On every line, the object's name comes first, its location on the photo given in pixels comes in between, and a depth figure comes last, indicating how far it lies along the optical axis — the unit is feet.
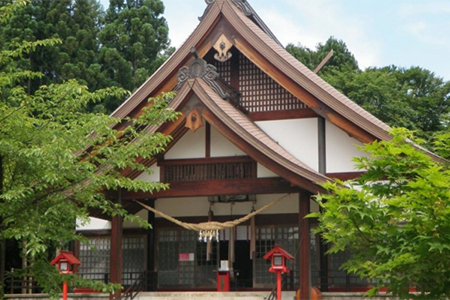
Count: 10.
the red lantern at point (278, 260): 60.80
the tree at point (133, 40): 136.05
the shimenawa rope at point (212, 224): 67.05
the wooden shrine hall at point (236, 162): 66.44
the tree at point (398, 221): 39.93
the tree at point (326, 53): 152.35
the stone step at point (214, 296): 65.72
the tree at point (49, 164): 44.45
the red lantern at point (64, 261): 63.93
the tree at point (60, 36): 127.95
